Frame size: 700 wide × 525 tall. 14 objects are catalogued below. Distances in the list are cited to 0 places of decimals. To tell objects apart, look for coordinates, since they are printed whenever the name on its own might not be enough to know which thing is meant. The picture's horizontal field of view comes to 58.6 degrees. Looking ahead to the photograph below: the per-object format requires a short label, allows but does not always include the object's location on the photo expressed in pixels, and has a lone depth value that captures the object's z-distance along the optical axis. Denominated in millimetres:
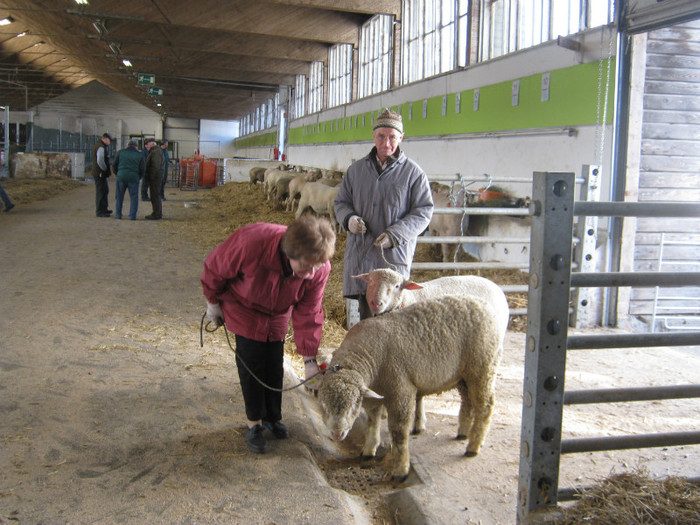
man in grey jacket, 4121
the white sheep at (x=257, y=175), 23219
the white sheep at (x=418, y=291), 3785
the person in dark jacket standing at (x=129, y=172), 13117
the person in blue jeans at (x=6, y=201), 14339
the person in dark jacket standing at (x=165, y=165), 18156
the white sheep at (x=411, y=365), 3205
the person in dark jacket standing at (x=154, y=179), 14242
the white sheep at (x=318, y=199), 13086
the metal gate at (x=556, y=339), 2328
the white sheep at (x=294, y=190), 16484
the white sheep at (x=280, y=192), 17533
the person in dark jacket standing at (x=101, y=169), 13102
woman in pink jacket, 3100
